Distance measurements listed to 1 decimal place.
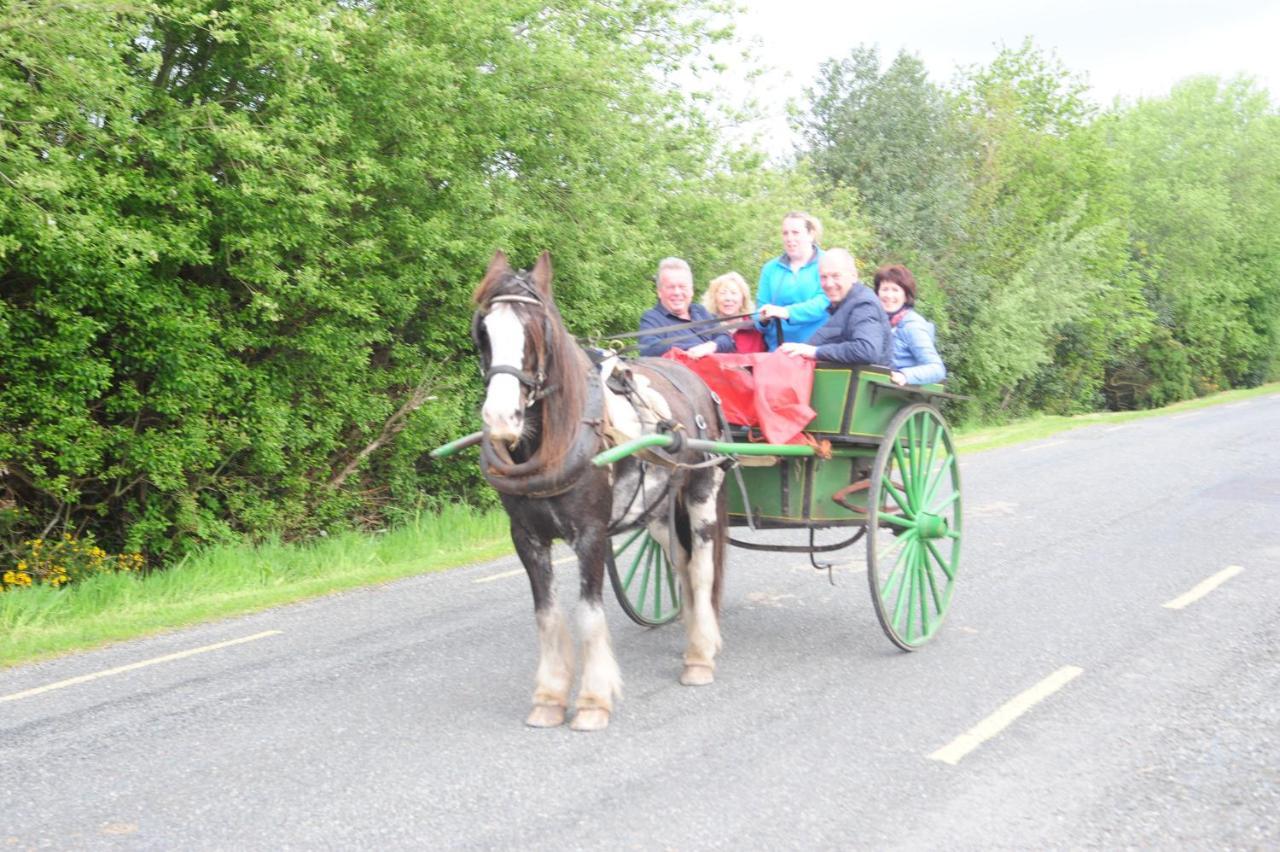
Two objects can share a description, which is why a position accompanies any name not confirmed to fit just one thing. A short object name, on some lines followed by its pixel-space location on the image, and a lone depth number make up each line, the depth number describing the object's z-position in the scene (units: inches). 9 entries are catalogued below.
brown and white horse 177.3
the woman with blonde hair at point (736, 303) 276.5
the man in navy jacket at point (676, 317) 275.1
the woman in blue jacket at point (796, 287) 256.8
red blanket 235.6
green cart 238.7
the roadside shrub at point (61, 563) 335.0
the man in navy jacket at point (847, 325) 237.3
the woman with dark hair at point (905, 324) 274.7
